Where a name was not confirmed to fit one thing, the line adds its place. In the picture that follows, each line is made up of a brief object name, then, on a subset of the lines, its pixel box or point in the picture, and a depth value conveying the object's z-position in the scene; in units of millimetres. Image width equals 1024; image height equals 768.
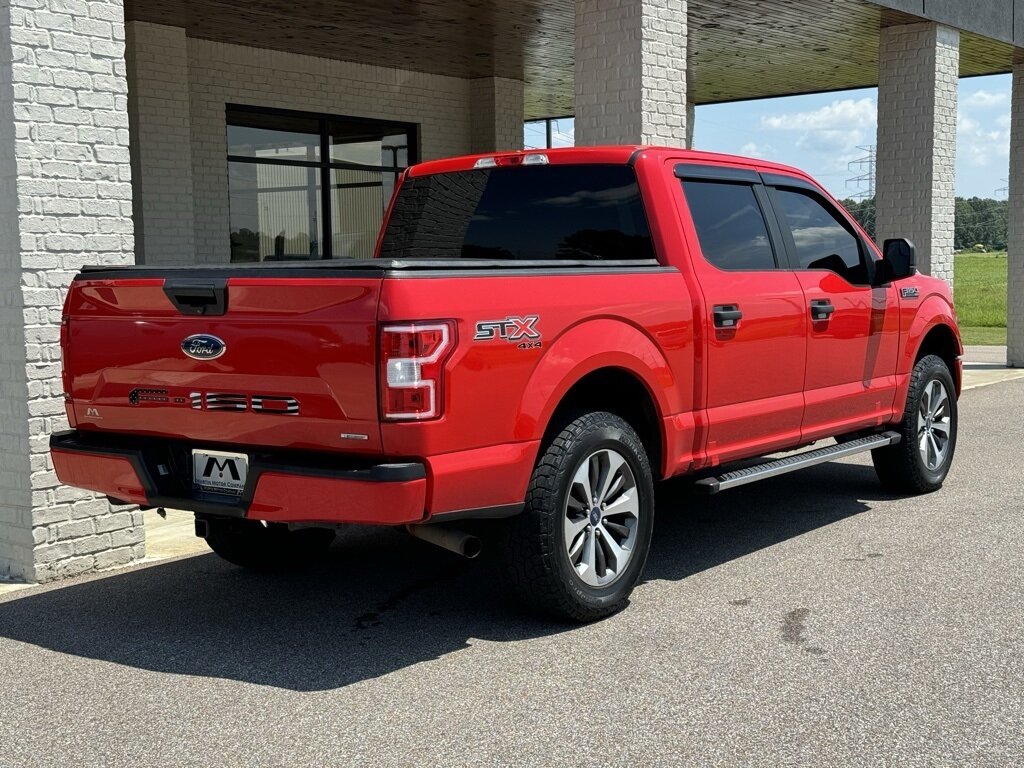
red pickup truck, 4414
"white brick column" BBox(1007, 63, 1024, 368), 17688
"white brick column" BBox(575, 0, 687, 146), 10102
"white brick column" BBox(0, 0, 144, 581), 6055
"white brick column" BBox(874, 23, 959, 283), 14938
